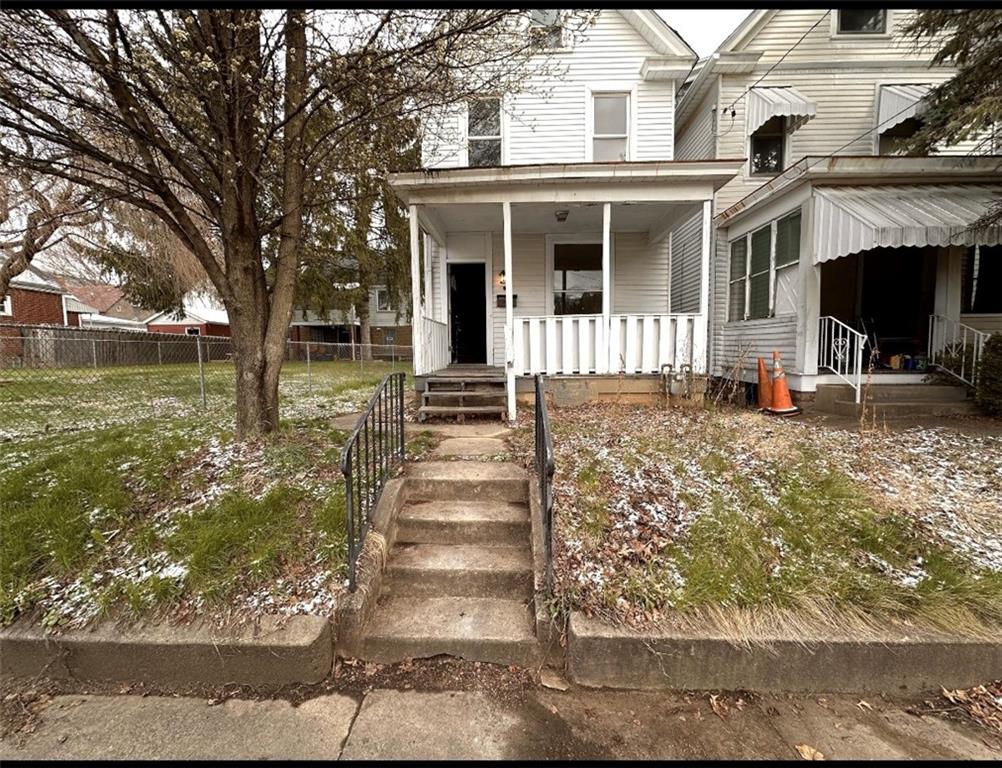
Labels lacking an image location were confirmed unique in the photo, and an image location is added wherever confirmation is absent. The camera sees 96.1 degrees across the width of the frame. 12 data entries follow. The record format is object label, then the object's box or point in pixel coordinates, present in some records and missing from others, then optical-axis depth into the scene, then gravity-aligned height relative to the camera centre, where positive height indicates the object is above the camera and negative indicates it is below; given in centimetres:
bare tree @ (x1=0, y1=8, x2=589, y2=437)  328 +197
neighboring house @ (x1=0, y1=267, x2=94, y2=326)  1927 +208
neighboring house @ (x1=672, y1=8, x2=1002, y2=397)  677 +224
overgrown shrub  577 -52
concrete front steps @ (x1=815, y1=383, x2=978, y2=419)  625 -89
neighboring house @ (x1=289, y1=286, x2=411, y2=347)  3345 +118
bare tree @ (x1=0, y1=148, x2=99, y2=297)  910 +282
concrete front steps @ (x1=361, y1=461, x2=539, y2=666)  237 -141
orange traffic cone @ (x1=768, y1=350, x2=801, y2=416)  642 -85
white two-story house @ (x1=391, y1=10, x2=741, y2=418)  661 +196
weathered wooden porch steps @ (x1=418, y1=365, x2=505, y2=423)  592 -71
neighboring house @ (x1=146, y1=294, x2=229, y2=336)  3484 +178
